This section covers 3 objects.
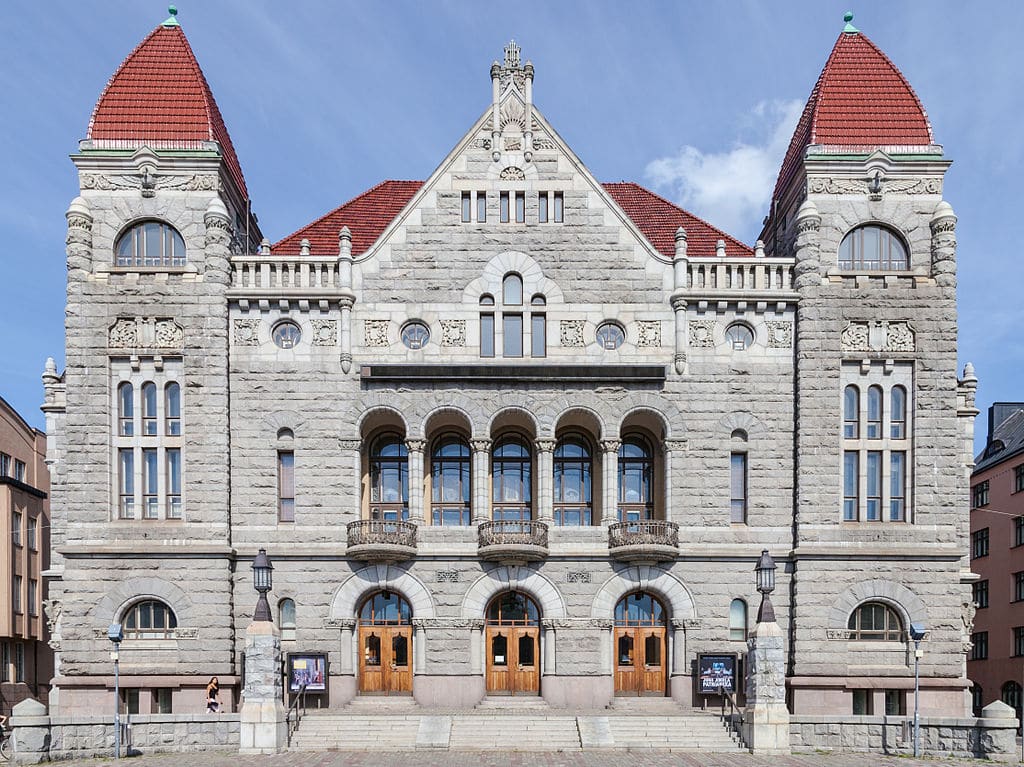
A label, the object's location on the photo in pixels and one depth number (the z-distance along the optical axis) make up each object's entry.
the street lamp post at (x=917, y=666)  26.55
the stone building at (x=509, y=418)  30.81
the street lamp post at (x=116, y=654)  25.83
